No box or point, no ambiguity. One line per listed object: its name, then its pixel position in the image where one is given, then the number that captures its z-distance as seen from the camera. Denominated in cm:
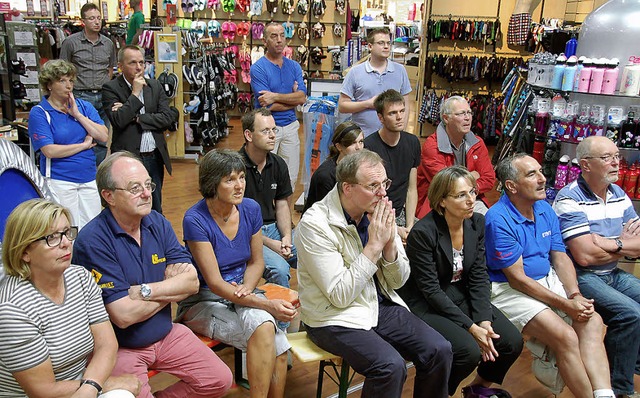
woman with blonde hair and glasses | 199
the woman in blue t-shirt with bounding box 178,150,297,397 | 270
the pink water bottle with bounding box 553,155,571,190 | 450
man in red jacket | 414
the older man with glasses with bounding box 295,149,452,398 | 262
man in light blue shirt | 496
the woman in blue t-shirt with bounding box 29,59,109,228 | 405
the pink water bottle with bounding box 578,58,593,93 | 449
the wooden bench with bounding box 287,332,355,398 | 272
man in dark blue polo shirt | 241
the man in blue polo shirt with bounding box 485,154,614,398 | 301
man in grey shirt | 630
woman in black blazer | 289
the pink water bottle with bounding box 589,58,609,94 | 445
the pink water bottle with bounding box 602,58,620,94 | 444
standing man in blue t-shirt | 533
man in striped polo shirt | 321
